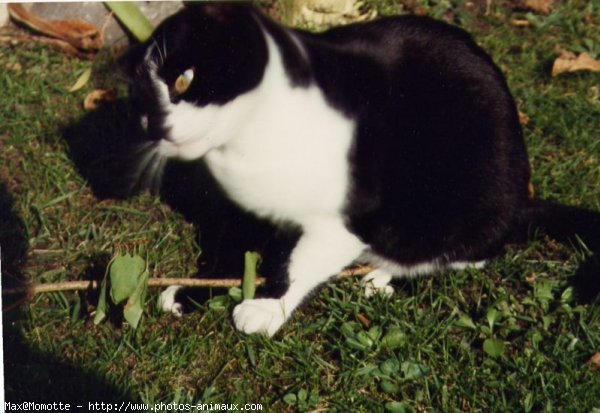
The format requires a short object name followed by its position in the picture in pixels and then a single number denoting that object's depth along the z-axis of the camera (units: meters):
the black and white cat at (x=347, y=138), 1.18
